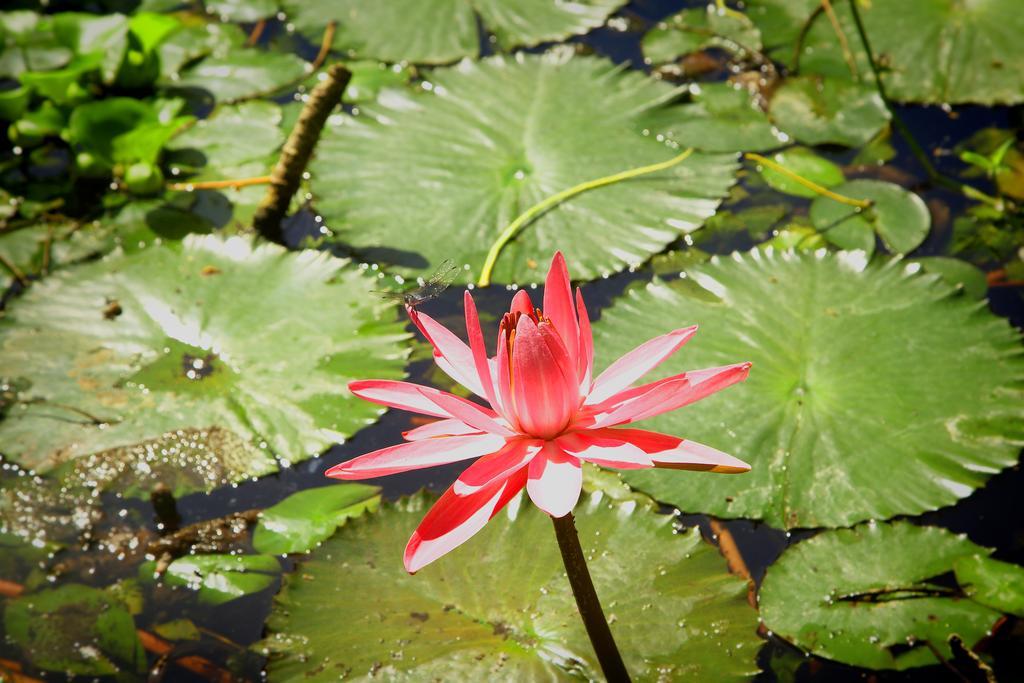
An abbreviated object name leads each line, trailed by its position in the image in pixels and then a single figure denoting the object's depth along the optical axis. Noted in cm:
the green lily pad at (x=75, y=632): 180
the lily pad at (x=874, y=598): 163
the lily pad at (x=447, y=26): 337
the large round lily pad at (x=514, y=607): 154
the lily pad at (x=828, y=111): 290
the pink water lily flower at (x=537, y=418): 113
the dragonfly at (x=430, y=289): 174
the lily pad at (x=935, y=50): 289
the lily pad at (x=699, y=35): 333
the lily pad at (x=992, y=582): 163
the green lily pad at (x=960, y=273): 236
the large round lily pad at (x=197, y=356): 213
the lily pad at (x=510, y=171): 254
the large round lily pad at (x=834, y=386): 185
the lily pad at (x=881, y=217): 252
